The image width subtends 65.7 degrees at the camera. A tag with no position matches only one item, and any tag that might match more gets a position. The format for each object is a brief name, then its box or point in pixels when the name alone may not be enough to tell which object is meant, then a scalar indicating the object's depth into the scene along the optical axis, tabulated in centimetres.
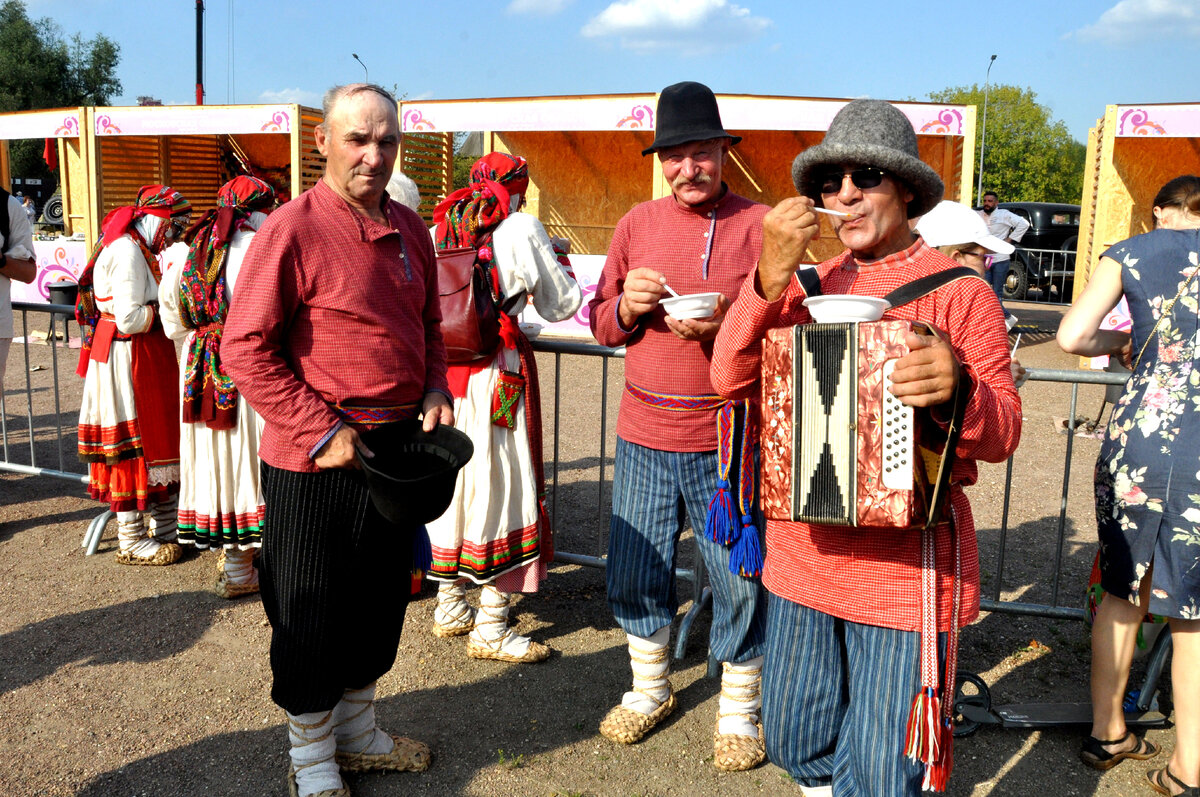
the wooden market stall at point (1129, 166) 1176
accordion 186
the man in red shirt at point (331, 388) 260
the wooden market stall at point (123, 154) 1427
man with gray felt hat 205
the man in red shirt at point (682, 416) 305
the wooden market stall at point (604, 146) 1245
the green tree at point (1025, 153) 4622
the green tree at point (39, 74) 3832
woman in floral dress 297
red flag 1639
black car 1939
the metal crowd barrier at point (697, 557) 383
